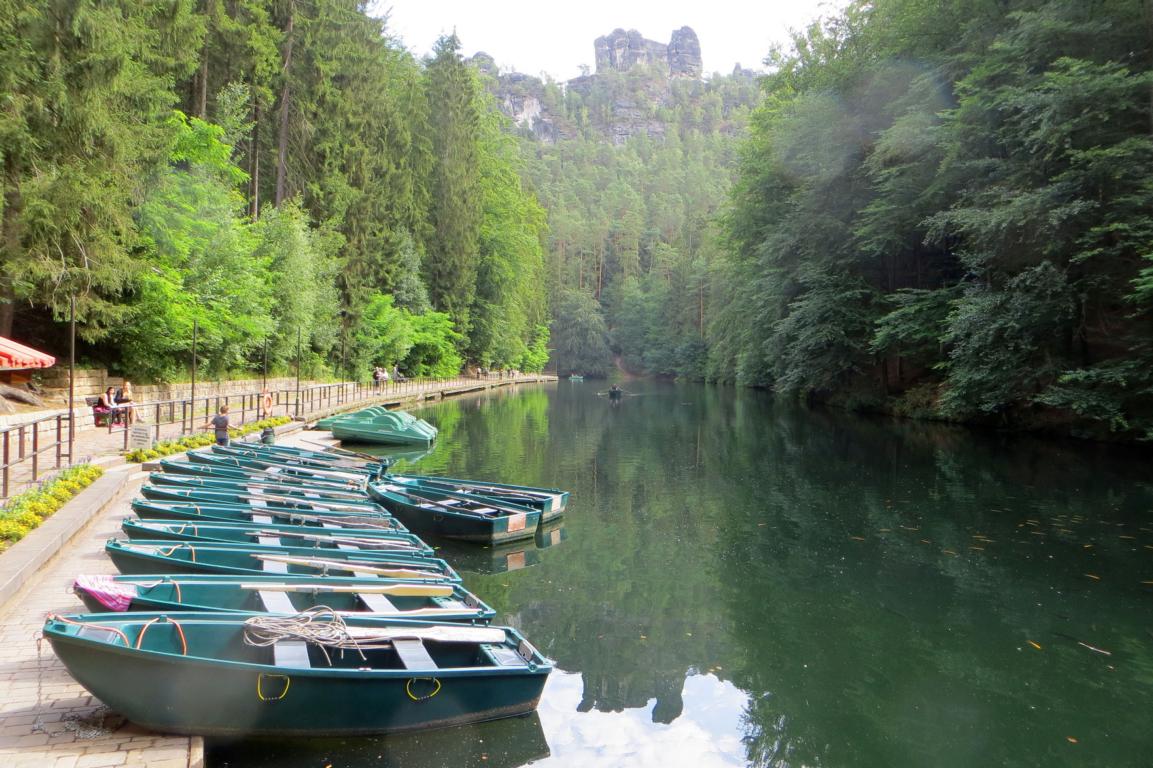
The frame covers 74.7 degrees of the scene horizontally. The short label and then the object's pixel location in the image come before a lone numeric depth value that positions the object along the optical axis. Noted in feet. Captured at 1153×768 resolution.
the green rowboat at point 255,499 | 31.42
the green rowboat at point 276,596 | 17.35
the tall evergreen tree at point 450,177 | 171.32
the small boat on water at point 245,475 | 38.42
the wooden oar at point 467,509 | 38.55
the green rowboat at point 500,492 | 41.68
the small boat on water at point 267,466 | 42.96
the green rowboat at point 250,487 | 34.60
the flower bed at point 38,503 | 24.26
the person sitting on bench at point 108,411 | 58.90
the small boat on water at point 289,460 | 47.14
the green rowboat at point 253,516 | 27.94
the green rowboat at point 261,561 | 22.18
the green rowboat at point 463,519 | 37.27
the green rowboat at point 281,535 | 25.13
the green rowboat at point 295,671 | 14.78
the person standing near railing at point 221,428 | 52.03
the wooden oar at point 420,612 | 19.79
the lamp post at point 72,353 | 43.65
